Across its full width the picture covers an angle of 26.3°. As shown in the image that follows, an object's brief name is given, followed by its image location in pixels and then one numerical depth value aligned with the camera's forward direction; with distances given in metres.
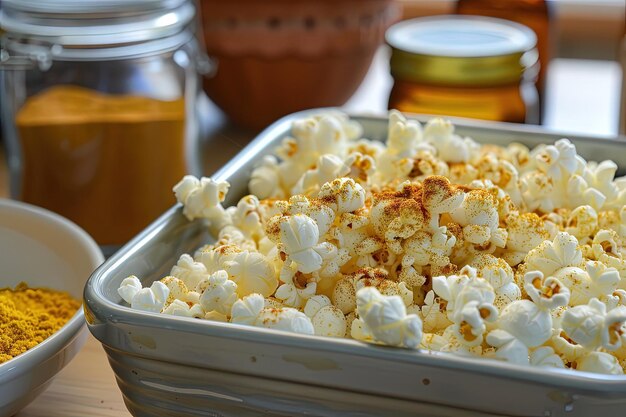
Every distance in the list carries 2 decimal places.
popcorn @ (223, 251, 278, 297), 0.44
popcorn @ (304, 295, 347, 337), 0.42
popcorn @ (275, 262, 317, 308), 0.43
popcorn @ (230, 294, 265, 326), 0.41
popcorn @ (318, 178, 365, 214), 0.44
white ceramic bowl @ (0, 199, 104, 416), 0.52
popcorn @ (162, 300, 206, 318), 0.42
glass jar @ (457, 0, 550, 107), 0.73
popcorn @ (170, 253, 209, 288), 0.45
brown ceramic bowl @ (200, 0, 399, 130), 0.71
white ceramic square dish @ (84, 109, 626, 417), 0.38
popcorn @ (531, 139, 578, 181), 0.48
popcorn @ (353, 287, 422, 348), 0.39
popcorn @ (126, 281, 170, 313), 0.42
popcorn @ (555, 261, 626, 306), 0.42
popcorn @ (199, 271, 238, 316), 0.42
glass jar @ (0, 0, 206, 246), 0.60
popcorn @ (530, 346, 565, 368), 0.40
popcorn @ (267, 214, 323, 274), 0.42
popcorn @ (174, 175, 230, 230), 0.48
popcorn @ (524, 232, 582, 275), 0.43
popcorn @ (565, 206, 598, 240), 0.46
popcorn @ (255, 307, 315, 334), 0.40
